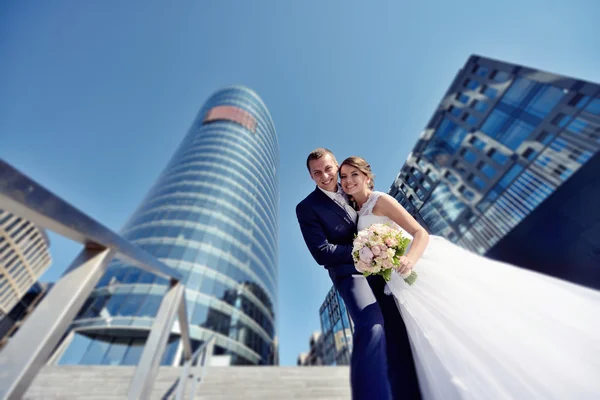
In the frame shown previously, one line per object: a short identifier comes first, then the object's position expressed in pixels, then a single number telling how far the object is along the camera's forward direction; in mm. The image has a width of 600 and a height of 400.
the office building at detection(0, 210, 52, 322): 47406
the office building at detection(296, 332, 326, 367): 40631
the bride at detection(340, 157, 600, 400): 1030
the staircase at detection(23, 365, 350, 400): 4203
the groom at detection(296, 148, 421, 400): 1048
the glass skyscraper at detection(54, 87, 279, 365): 16766
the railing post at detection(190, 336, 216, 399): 3938
